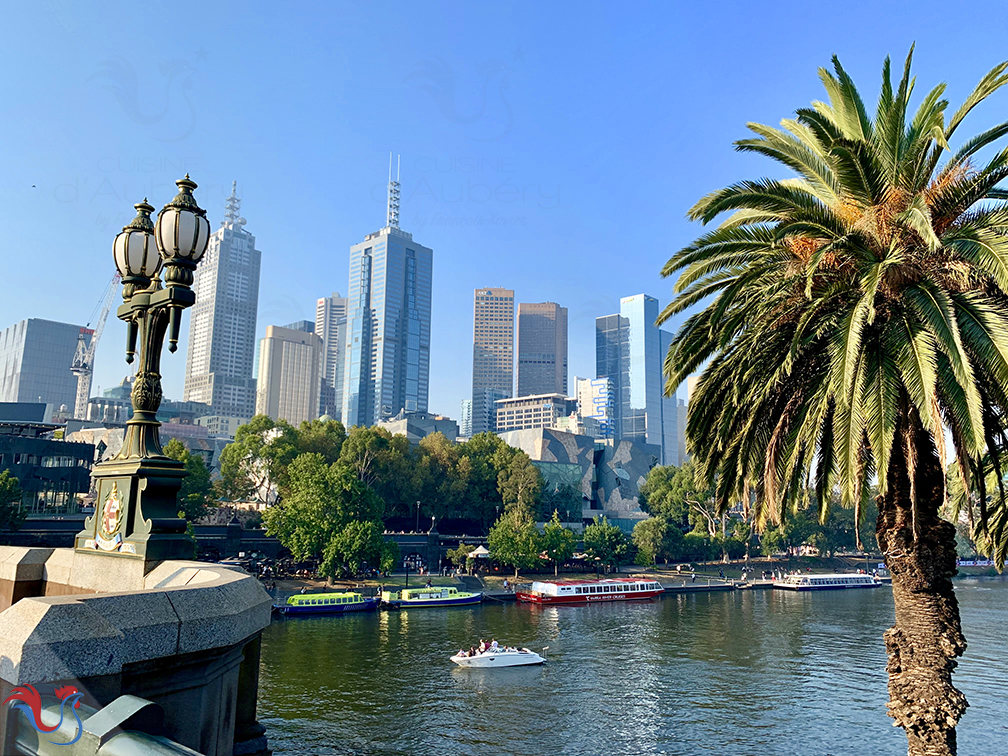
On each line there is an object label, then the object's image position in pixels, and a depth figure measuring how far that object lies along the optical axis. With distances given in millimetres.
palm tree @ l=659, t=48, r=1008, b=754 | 14250
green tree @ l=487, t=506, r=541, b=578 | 105275
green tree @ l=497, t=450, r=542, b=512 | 124325
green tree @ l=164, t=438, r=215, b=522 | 88125
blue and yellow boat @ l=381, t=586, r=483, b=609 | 83062
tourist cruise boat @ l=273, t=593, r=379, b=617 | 74562
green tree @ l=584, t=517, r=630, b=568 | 115875
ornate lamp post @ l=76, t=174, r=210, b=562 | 11516
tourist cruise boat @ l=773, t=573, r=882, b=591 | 117375
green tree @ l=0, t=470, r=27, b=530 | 72250
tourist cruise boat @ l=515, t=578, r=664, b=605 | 92812
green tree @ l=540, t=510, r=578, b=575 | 110125
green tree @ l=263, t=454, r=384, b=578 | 86438
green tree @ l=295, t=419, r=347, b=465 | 114188
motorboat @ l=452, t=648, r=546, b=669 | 52656
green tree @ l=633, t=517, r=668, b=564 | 123544
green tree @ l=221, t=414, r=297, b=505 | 105062
